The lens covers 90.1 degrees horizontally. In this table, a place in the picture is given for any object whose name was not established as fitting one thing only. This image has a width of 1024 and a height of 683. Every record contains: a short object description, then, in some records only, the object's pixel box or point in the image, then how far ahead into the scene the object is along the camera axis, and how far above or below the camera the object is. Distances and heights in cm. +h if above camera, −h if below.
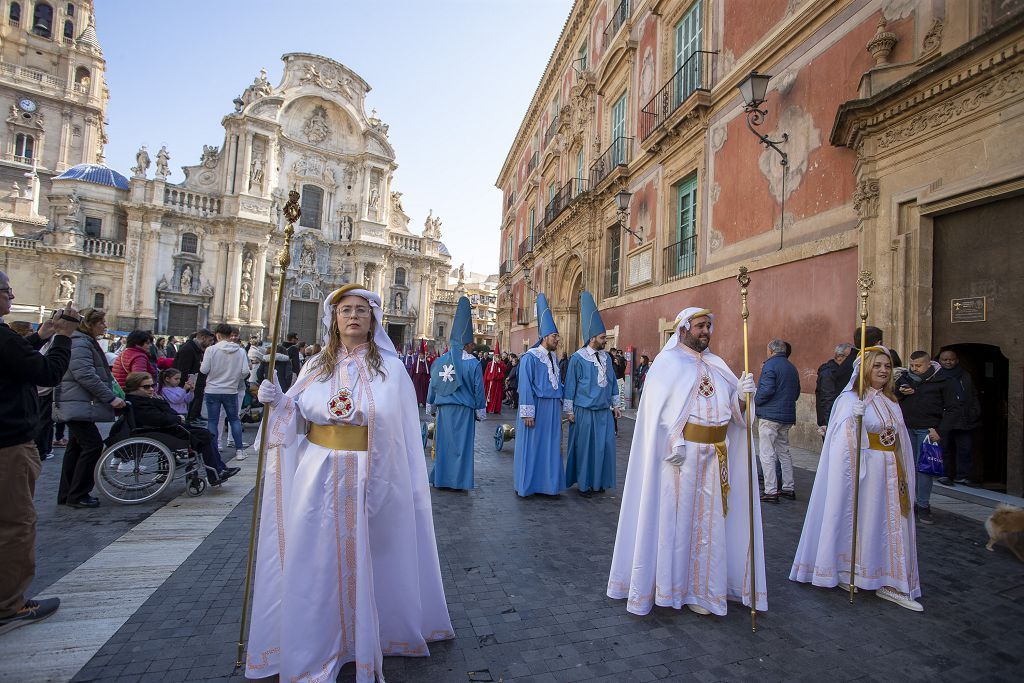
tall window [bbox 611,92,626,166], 1672 +840
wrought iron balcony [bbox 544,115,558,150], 2451 +1204
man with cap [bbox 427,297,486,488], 617 -45
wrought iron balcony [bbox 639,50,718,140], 1226 +760
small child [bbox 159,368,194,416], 668 -48
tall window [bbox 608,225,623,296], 1733 +410
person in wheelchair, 537 -68
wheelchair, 517 -115
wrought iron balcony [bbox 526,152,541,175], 2804 +1188
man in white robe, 326 -75
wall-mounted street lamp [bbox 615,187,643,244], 1412 +487
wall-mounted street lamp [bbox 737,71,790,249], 851 +488
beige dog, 424 -112
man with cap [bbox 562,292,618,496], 621 -47
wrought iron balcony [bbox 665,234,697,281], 1251 +310
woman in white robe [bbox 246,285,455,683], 237 -77
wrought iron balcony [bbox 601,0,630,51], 1714 +1235
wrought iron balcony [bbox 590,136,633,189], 1639 +734
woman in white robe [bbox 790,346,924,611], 354 -82
